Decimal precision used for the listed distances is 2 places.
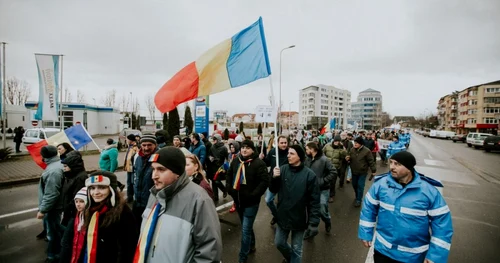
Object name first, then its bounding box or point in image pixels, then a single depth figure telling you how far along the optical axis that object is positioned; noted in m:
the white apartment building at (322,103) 110.50
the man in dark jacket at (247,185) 3.73
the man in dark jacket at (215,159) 7.26
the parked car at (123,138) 20.90
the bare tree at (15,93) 49.19
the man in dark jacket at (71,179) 3.48
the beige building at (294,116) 118.38
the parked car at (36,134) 19.20
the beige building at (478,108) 64.94
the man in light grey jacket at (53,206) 3.65
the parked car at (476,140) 28.07
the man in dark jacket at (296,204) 3.32
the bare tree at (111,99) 63.25
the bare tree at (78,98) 61.72
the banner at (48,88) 12.24
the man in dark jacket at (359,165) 6.48
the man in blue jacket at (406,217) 2.37
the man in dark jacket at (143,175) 3.99
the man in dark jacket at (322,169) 4.96
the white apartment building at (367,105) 127.06
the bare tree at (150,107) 66.25
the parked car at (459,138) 43.01
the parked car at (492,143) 24.05
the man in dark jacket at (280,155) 5.74
